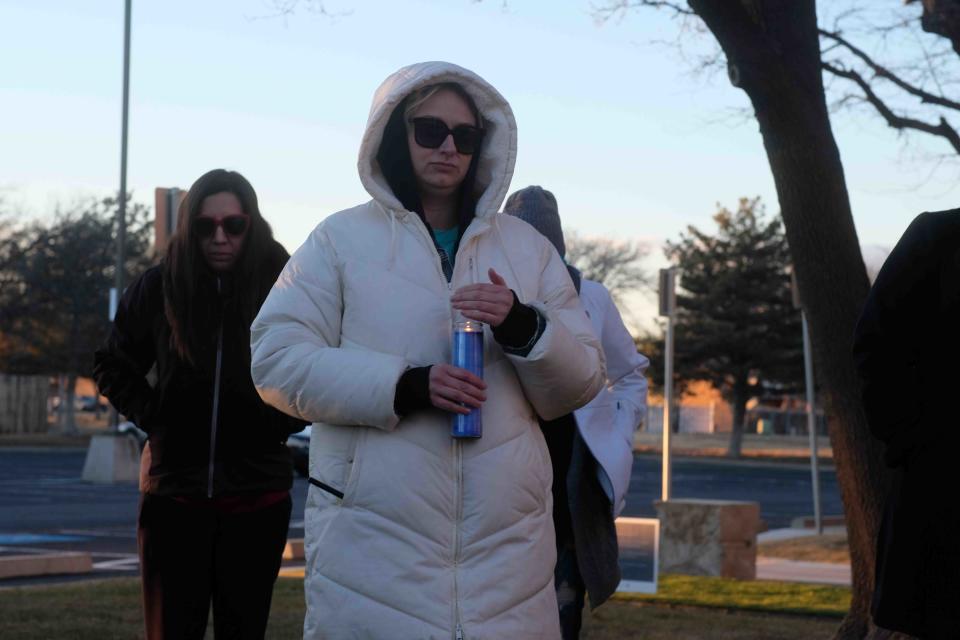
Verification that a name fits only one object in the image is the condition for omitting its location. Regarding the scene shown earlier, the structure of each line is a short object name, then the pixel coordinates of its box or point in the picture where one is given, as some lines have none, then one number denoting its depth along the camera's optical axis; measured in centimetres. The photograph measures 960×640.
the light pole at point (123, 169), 2462
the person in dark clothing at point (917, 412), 375
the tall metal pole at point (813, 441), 1866
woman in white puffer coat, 321
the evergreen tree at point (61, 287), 4753
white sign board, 981
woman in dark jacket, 489
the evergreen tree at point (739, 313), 5512
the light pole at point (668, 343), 1434
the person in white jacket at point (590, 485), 471
